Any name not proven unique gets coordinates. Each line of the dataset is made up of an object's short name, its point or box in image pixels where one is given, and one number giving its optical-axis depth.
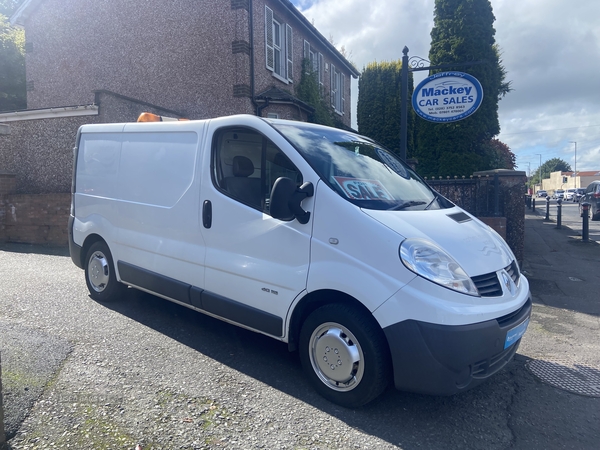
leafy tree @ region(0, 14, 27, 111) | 26.42
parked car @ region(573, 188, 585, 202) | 54.35
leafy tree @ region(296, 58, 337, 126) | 16.78
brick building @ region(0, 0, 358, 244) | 11.64
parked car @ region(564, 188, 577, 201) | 59.09
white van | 3.12
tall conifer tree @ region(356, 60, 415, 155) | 17.75
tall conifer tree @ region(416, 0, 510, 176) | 13.48
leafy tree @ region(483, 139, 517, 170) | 13.61
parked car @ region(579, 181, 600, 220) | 22.59
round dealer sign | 8.00
